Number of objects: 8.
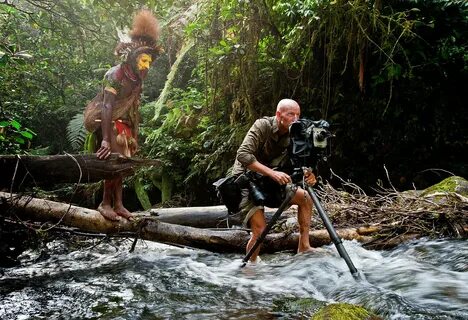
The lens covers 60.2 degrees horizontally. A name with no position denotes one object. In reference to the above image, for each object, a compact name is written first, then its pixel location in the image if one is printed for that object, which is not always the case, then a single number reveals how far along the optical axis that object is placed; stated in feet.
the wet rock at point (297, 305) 8.44
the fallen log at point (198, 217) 20.13
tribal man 14.47
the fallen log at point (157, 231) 14.29
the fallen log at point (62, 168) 12.66
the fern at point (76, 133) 31.73
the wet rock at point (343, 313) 6.76
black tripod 10.11
